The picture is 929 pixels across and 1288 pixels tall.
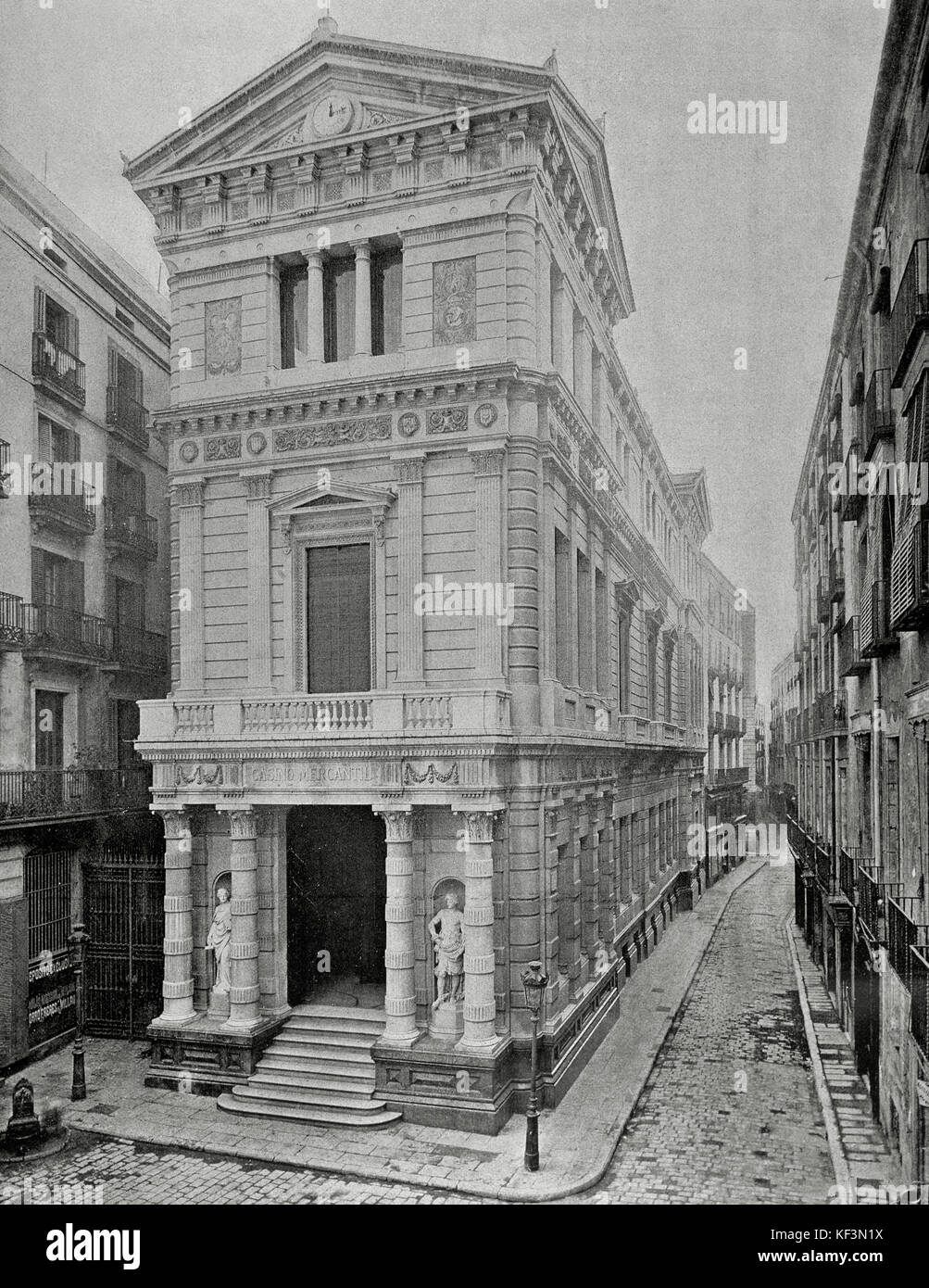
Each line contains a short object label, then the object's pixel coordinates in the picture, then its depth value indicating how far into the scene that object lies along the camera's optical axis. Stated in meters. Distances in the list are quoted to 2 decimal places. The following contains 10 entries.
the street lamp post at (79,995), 18.83
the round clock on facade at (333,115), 19.83
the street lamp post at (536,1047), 15.80
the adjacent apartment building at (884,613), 13.30
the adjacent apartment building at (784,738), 46.50
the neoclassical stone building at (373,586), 18.53
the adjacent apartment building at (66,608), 21.11
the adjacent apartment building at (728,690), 55.25
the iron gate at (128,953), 22.12
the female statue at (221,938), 19.98
